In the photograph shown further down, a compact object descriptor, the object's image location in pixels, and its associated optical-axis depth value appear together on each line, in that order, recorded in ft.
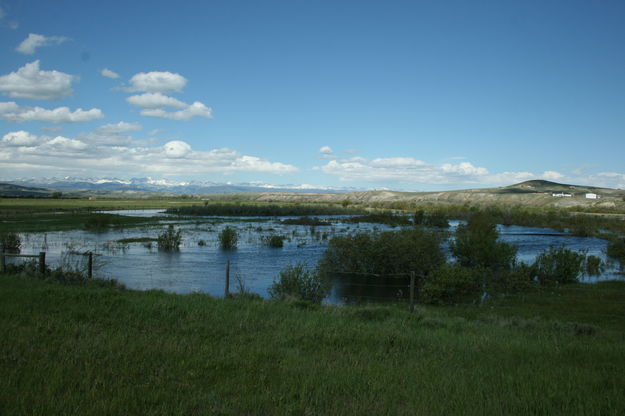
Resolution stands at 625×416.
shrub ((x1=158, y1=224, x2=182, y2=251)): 124.16
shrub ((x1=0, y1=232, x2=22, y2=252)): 102.39
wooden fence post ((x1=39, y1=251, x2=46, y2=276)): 58.98
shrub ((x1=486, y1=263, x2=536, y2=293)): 76.79
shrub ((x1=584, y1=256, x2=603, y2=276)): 102.12
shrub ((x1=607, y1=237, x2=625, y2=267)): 118.66
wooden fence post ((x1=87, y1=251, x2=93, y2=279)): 60.57
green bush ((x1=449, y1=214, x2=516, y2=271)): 95.40
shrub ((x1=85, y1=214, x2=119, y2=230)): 177.83
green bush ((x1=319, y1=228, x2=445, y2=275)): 89.71
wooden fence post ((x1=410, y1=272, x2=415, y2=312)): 48.79
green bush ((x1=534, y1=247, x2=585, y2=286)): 87.30
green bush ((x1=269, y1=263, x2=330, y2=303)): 64.59
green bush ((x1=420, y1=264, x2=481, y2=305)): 68.80
